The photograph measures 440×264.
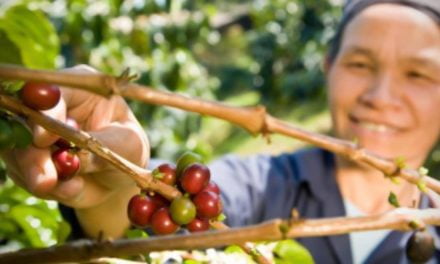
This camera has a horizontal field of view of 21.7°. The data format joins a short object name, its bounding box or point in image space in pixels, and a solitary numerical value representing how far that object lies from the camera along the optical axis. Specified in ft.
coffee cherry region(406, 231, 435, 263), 1.85
